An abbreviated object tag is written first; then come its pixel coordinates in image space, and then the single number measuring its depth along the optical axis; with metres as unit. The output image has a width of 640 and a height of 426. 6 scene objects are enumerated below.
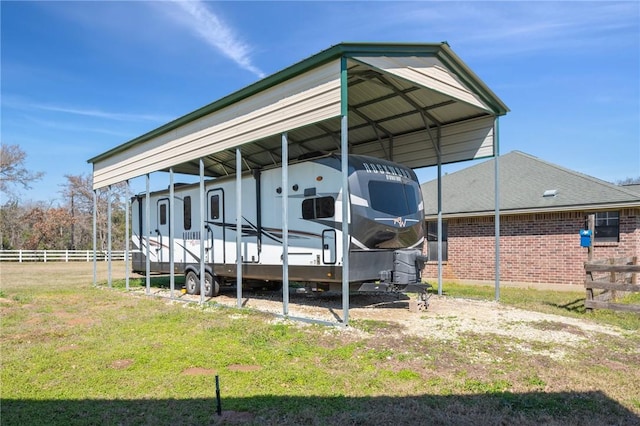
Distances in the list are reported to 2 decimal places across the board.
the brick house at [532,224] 13.54
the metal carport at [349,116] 7.99
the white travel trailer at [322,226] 8.73
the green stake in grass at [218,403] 4.24
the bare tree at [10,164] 39.78
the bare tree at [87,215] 44.97
